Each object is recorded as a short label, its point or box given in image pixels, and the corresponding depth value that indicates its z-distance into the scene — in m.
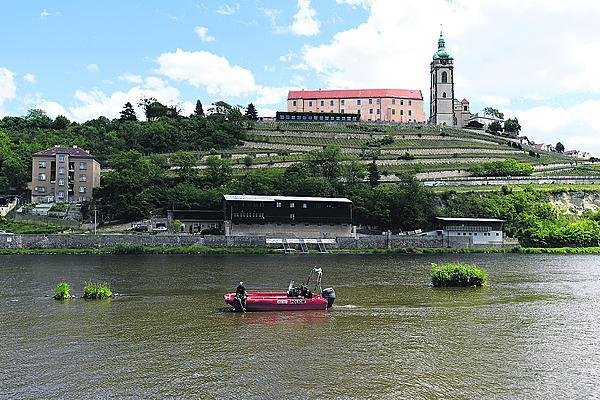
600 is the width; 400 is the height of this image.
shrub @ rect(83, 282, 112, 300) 31.22
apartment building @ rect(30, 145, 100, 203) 87.62
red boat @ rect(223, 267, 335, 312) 27.28
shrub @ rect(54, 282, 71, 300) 30.73
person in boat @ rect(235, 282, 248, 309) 27.11
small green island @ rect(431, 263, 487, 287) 37.28
